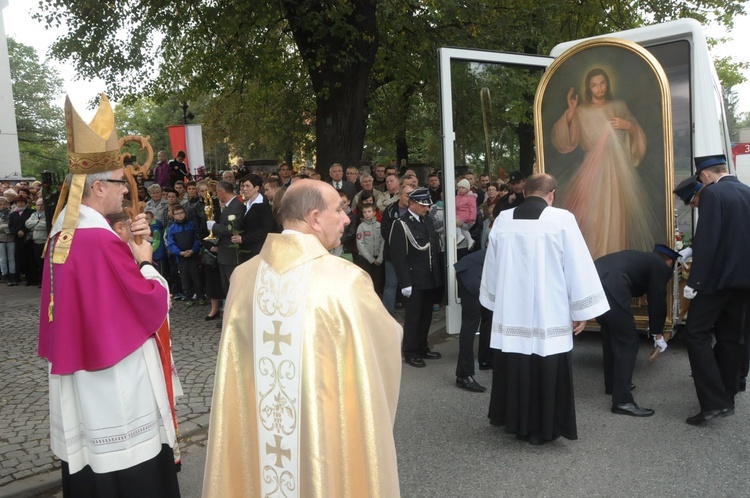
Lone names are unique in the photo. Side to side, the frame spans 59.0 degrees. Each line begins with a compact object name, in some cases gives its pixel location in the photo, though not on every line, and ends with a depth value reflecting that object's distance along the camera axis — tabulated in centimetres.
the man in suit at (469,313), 593
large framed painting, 675
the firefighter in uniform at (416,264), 668
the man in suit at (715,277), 476
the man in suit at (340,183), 1004
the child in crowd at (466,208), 872
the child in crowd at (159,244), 1025
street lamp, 1846
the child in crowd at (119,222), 396
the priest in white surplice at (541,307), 462
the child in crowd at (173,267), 1032
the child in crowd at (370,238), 880
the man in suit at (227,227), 824
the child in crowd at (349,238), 880
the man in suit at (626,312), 518
